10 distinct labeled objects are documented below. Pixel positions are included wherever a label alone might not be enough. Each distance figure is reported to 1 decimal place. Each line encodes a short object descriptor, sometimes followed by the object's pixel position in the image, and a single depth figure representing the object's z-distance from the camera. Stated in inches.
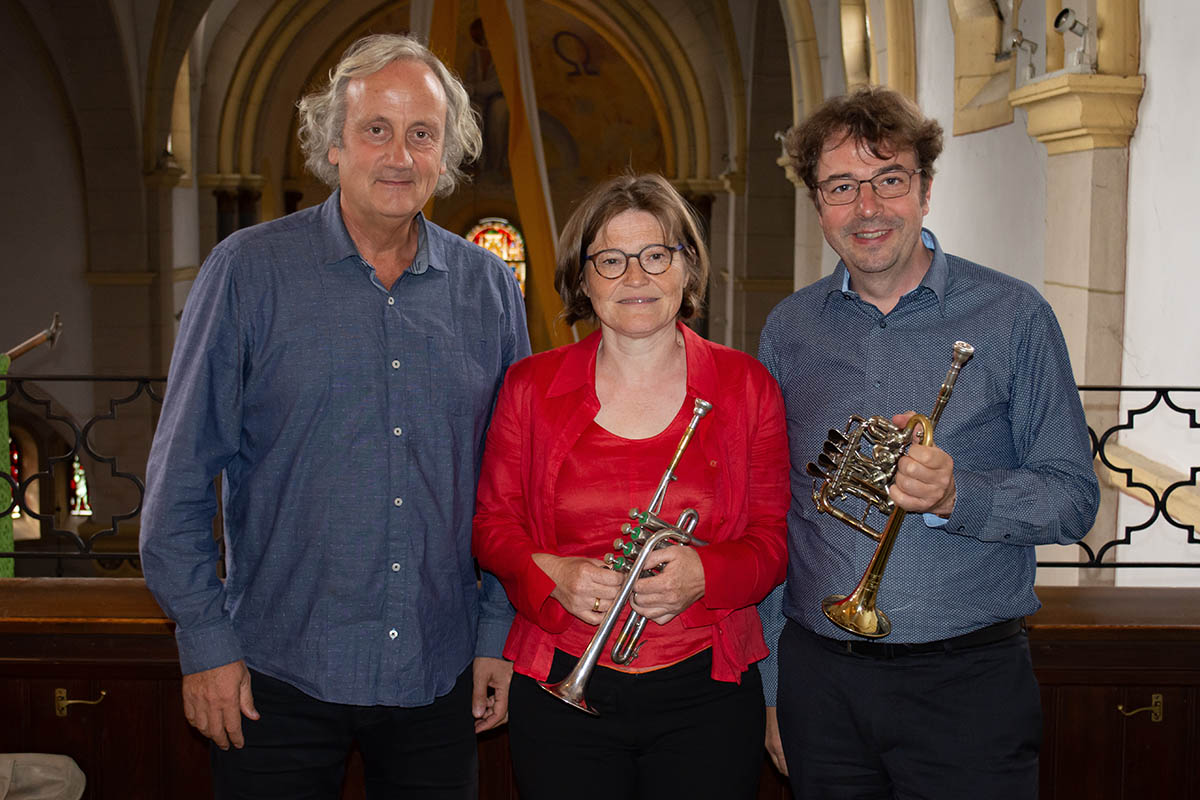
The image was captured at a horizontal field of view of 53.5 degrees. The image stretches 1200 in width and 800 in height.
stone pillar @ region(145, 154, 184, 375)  565.3
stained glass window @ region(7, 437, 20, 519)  618.7
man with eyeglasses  84.3
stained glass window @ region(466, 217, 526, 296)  1035.9
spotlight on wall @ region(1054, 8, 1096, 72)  186.9
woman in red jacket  85.4
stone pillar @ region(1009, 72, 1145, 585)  187.0
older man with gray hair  88.0
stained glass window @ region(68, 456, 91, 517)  623.8
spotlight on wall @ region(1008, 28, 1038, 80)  220.1
